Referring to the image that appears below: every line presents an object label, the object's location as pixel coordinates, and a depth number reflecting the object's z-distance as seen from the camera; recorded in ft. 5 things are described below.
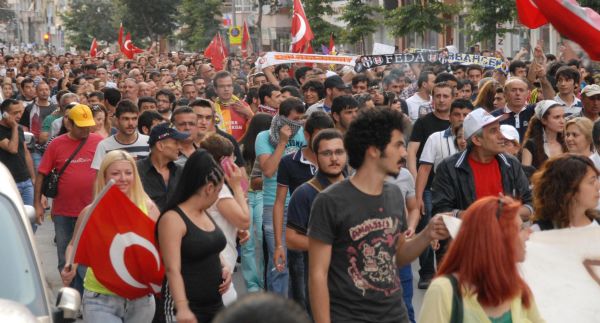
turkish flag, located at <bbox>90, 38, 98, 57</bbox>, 152.86
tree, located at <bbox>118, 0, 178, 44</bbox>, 269.64
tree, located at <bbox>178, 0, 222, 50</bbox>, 235.20
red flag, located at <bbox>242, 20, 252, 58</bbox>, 148.65
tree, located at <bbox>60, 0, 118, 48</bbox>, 310.45
